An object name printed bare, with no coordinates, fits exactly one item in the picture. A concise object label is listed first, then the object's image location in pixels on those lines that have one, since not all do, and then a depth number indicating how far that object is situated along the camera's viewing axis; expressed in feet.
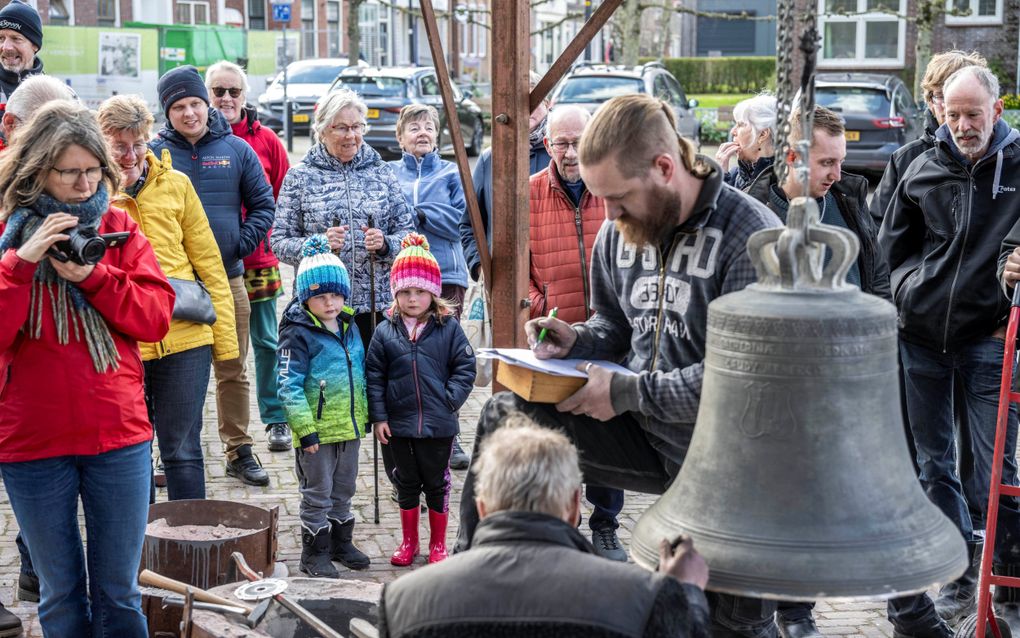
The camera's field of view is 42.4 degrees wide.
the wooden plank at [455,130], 17.85
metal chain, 8.73
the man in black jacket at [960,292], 17.40
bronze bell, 8.38
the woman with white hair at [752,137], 20.98
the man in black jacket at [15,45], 23.54
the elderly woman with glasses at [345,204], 22.62
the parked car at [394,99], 81.46
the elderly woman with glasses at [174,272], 18.70
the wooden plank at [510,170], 17.71
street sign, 88.38
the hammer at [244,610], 14.66
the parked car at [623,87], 77.00
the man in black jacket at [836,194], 16.76
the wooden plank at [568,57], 17.24
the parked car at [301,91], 94.38
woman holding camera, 13.35
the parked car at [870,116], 70.49
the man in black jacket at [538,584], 8.74
